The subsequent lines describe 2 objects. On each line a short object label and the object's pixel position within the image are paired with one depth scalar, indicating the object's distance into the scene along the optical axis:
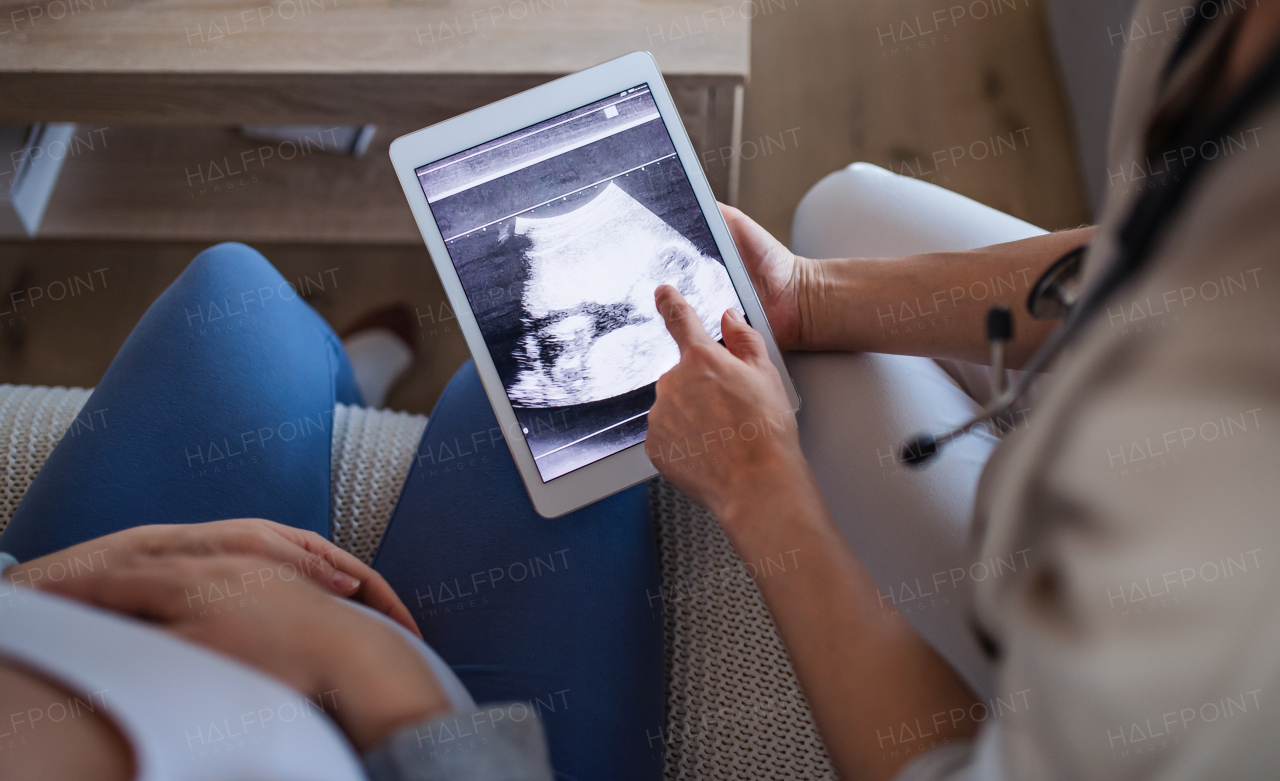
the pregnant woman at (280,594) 0.35
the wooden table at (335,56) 0.88
